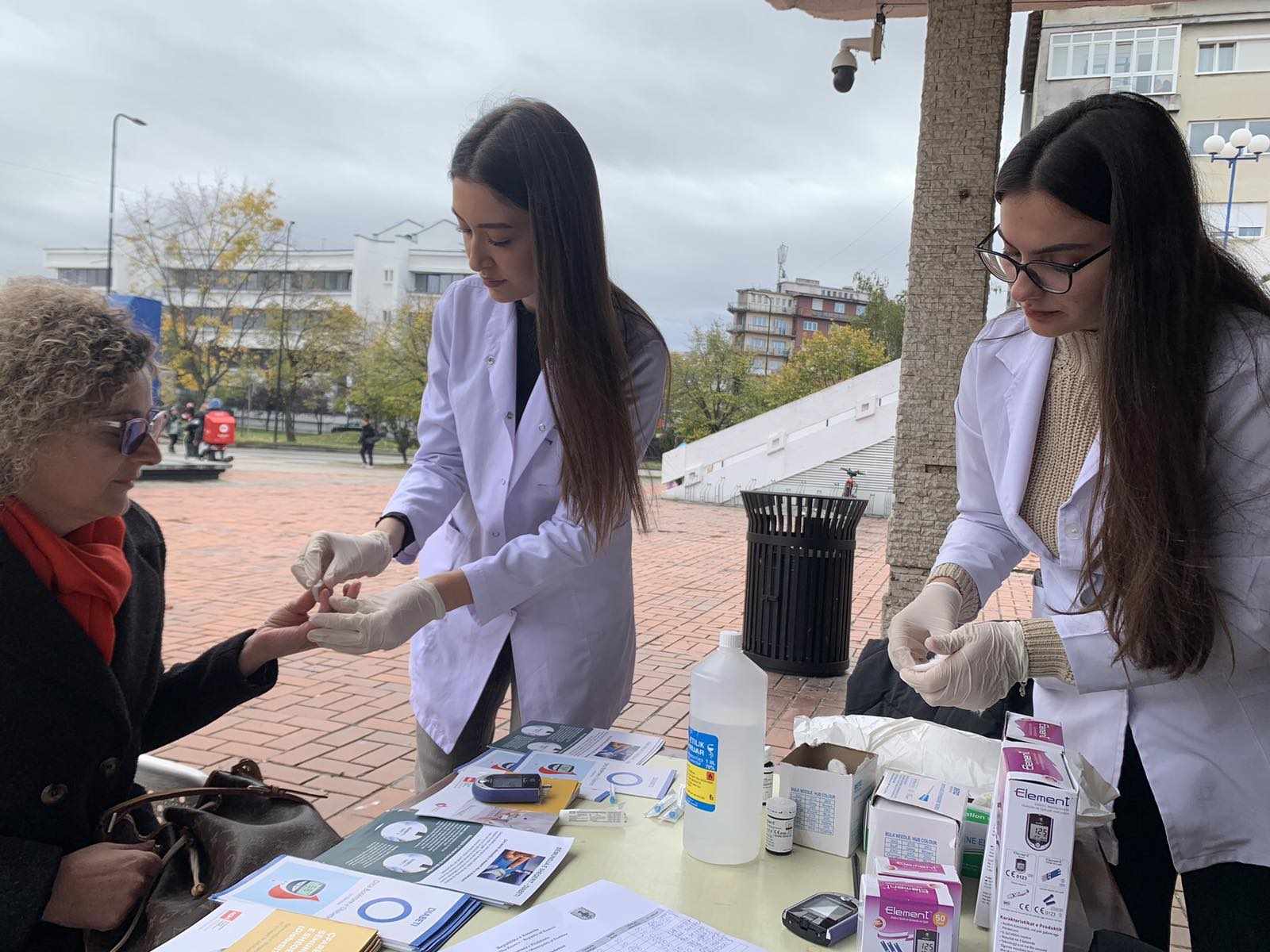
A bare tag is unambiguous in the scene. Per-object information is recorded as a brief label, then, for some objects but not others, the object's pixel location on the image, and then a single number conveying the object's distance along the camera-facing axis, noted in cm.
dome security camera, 645
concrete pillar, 430
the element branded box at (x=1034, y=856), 104
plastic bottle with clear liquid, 135
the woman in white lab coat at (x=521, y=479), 179
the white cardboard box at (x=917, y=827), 126
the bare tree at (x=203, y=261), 2427
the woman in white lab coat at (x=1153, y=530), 129
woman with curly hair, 141
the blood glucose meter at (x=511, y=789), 152
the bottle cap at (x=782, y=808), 141
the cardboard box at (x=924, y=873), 108
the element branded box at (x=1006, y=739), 118
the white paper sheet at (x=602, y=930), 113
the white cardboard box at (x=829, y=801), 142
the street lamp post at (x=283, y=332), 2984
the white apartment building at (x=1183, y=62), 2962
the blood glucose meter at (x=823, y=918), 117
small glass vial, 141
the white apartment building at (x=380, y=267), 5406
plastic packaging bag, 154
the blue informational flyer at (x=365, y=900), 115
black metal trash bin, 555
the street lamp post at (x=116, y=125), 2216
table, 121
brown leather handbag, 132
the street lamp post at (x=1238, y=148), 1370
